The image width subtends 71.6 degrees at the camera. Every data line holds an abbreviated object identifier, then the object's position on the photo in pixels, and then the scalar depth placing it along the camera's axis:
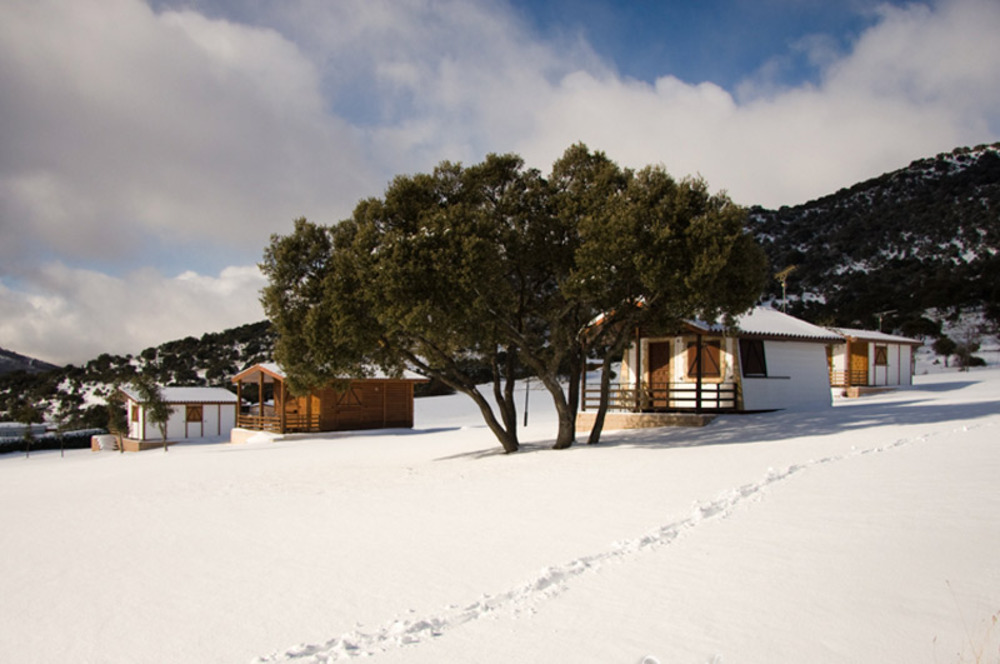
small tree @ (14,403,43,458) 38.09
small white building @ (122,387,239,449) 41.53
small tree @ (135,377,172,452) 31.36
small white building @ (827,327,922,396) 35.38
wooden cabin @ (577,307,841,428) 22.23
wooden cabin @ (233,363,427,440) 32.91
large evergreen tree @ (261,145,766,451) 14.91
